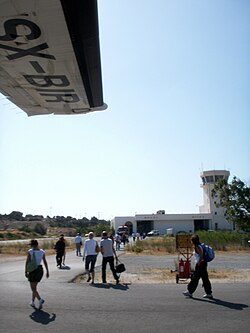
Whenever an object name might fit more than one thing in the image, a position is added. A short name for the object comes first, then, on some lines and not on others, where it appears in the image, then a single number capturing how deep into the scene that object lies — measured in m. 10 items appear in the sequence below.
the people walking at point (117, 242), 39.19
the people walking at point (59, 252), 21.52
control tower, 104.25
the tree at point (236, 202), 47.38
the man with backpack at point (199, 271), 11.30
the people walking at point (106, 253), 15.09
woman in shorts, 10.28
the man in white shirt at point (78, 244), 30.42
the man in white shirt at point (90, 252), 15.72
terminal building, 104.56
